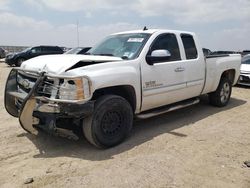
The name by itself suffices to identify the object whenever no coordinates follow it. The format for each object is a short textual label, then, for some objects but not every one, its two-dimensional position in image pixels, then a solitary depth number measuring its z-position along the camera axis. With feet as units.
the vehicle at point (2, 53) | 68.65
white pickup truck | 9.28
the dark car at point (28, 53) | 48.93
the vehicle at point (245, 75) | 24.03
